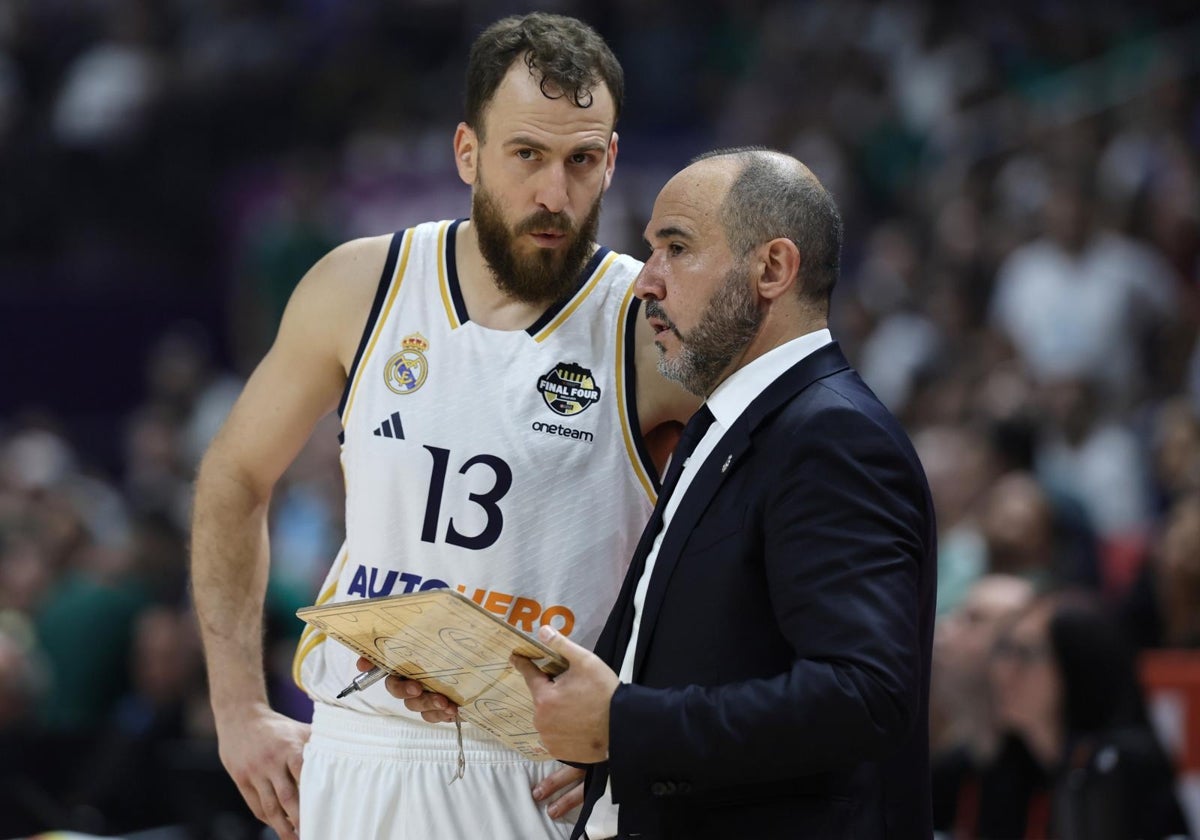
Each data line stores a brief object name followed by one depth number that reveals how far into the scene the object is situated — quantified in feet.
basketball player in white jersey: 24.48
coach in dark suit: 18.98
